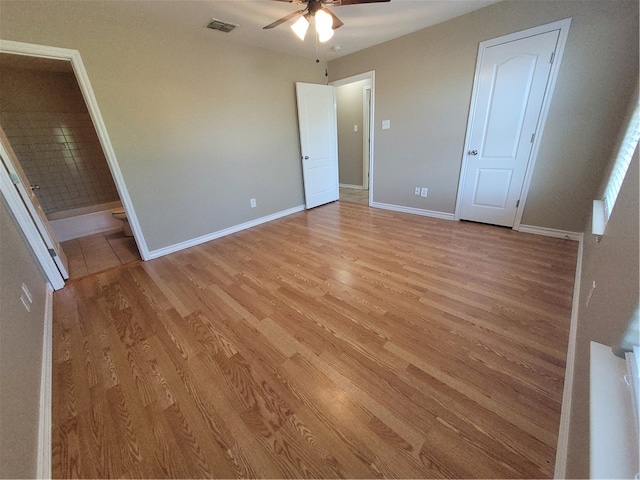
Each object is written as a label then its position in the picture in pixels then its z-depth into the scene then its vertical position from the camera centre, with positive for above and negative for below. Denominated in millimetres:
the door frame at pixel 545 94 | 2324 +405
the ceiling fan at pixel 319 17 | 1787 +919
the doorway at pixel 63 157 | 2043 -19
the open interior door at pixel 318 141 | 3873 +24
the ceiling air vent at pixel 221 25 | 2525 +1229
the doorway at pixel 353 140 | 5176 +7
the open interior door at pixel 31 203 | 2041 -371
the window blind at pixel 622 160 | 1556 -238
